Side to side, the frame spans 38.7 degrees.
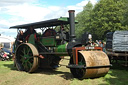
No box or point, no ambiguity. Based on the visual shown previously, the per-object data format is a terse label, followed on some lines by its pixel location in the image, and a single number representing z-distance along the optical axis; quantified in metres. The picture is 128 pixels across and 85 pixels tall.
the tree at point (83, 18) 37.81
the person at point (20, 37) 9.83
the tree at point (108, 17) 28.64
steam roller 6.44
